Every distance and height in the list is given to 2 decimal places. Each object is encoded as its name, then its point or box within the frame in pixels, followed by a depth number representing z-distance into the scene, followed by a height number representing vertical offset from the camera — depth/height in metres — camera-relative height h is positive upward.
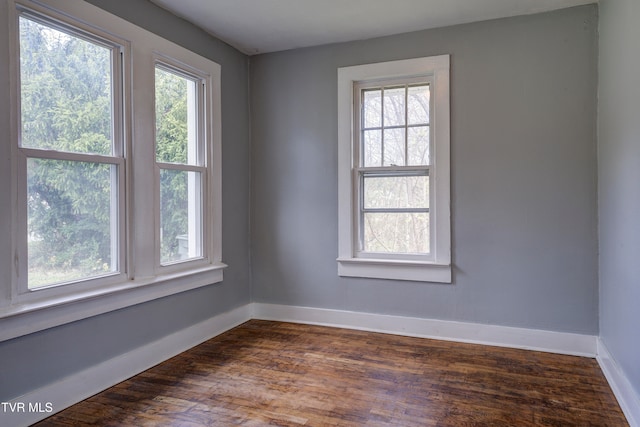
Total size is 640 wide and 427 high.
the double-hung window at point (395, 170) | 3.52 +0.29
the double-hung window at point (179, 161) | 3.14 +0.35
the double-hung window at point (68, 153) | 2.28 +0.31
